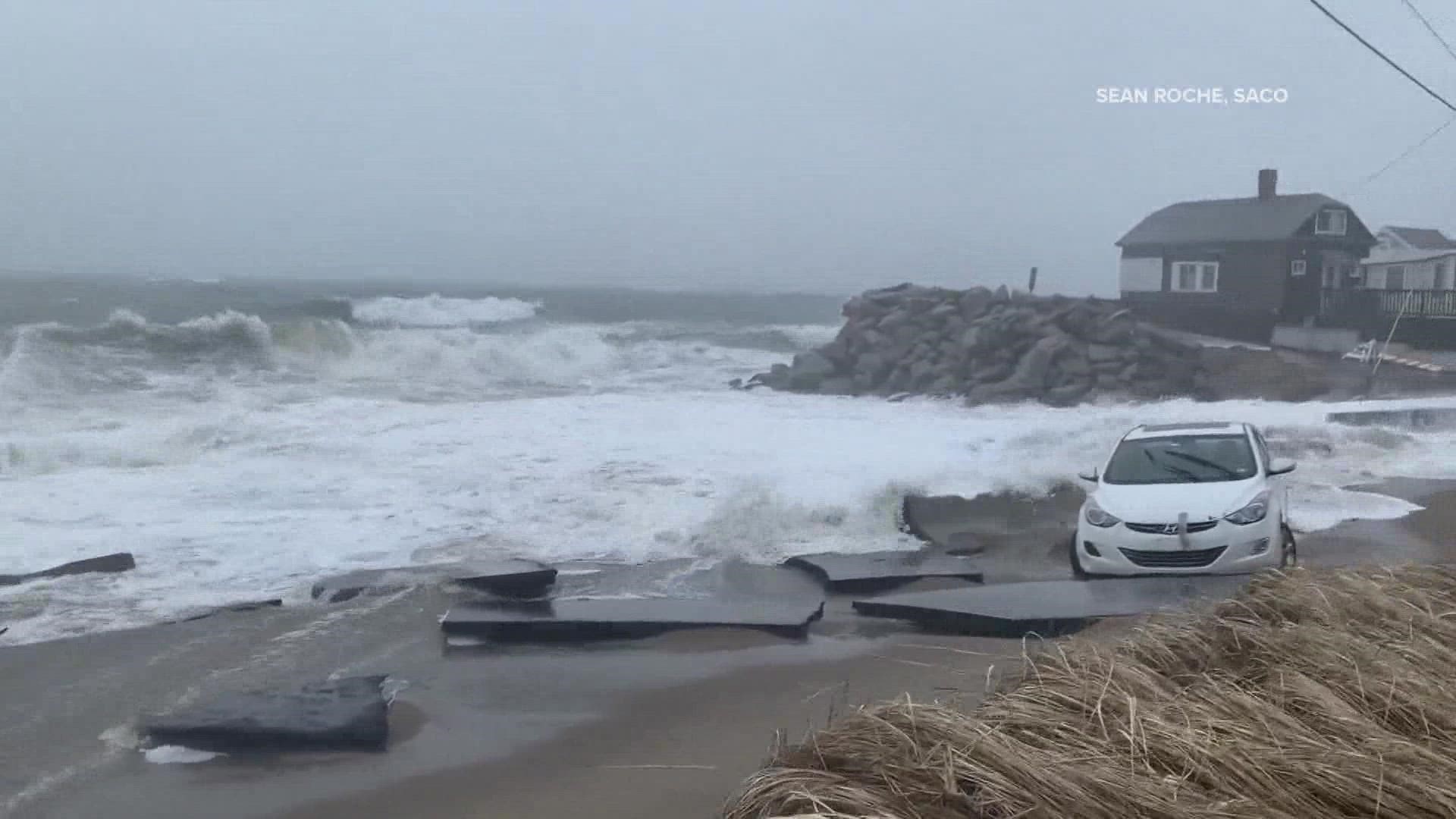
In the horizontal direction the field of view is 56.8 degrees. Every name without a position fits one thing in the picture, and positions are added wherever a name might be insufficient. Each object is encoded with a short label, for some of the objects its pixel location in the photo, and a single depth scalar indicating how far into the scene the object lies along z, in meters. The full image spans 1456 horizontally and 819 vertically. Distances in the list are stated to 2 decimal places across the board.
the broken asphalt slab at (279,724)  6.97
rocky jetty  33.03
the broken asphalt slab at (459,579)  10.97
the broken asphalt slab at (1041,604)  8.91
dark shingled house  37.53
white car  10.36
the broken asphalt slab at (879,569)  11.06
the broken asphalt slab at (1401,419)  23.69
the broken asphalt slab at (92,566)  11.33
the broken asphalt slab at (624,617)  9.34
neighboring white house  38.94
